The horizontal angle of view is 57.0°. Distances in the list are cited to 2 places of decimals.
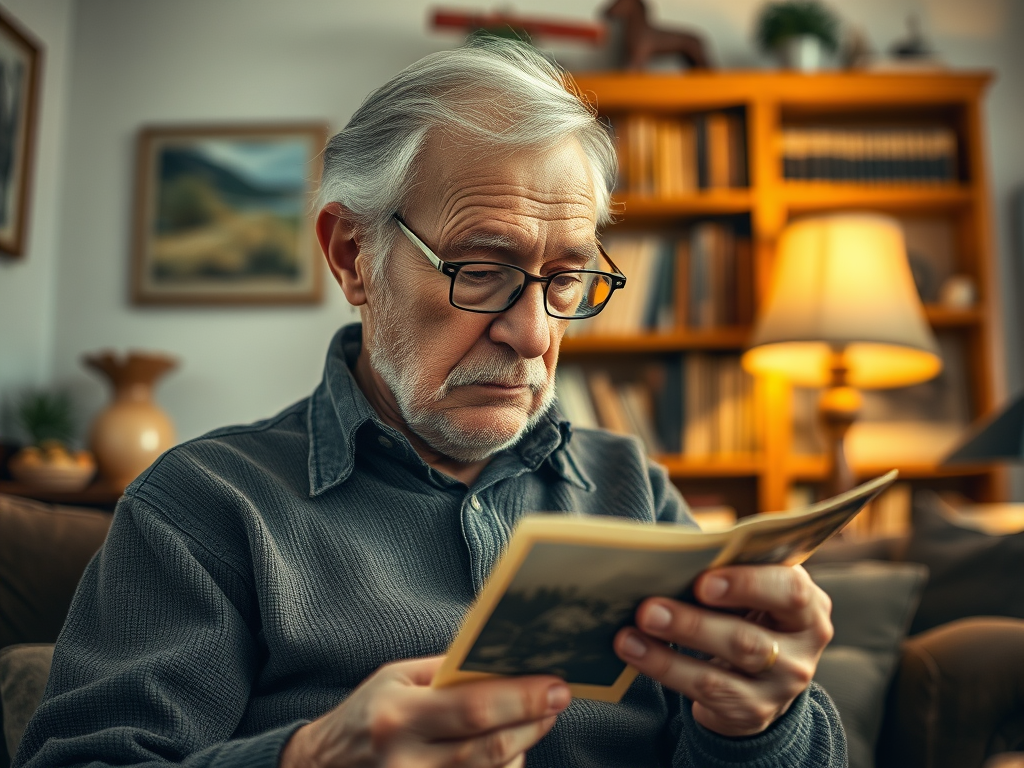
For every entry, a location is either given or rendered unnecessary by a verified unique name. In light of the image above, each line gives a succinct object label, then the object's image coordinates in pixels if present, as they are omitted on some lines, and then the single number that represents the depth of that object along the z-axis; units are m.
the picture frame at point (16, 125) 2.85
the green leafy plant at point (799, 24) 2.90
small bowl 2.55
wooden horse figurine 2.91
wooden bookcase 2.75
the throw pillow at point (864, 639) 1.39
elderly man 0.71
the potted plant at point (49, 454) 2.56
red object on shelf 2.99
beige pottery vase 2.74
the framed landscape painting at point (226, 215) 3.13
